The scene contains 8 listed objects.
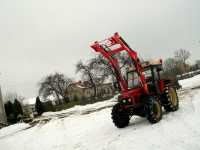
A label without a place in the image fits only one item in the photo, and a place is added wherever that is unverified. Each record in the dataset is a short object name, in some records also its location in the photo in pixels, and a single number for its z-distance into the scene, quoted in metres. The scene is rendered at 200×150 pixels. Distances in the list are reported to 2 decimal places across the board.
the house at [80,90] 68.64
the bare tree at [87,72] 43.74
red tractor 7.28
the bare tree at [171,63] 66.01
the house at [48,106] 33.54
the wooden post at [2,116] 23.56
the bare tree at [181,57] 64.87
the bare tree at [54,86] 54.43
